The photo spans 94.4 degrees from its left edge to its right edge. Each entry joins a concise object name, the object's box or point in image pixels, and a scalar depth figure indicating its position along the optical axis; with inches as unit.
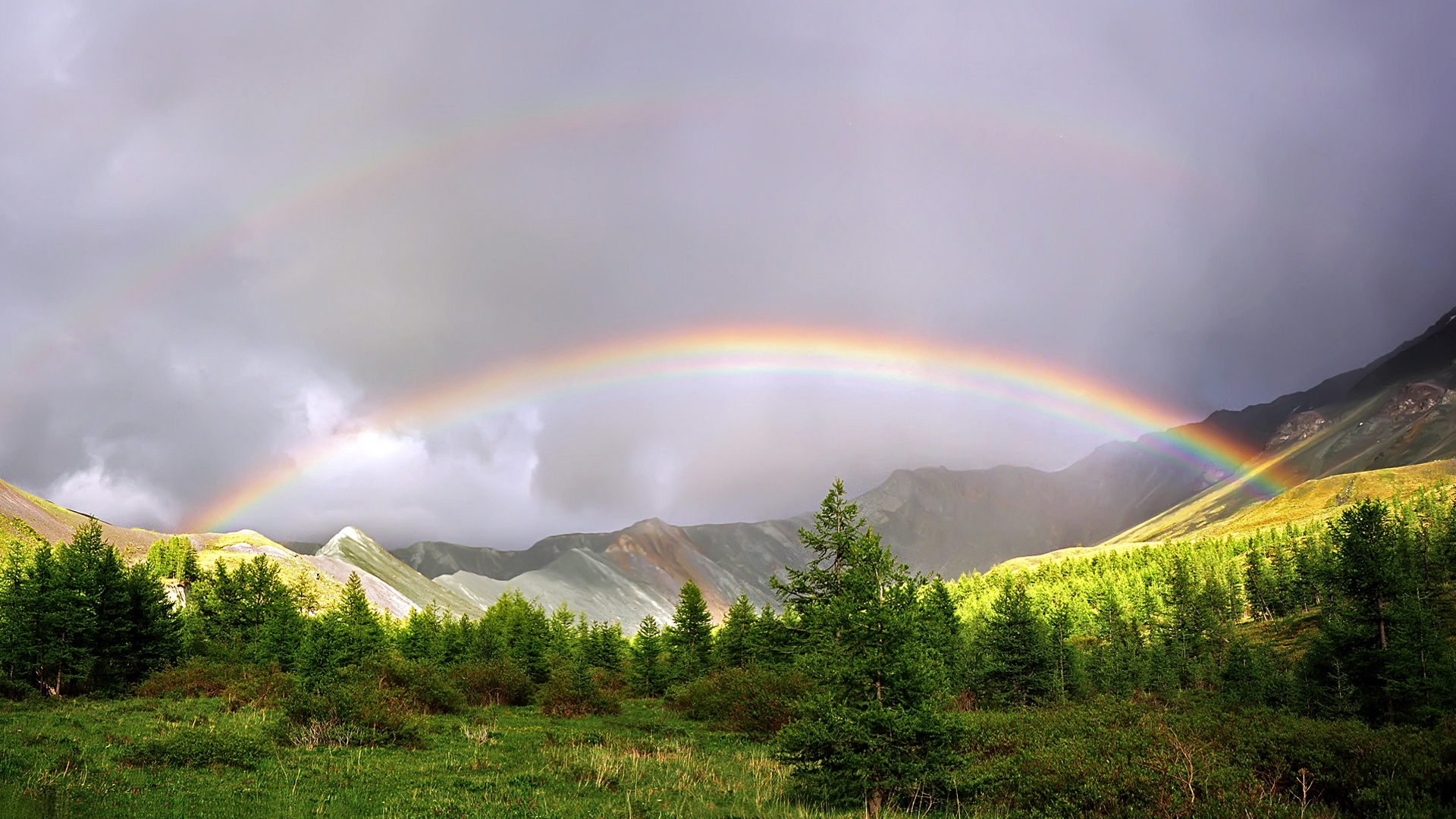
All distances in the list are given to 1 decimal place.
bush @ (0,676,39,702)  1354.6
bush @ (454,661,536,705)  1914.4
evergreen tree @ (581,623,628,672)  2972.4
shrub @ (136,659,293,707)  1428.4
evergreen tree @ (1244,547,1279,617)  4664.9
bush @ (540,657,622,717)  1811.0
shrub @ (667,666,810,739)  1391.5
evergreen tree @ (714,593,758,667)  2463.1
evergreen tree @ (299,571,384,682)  1590.8
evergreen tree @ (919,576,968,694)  2343.8
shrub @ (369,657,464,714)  1539.1
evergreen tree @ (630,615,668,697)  2763.3
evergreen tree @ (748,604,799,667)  1824.8
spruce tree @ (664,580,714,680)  2694.4
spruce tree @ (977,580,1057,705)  2097.7
